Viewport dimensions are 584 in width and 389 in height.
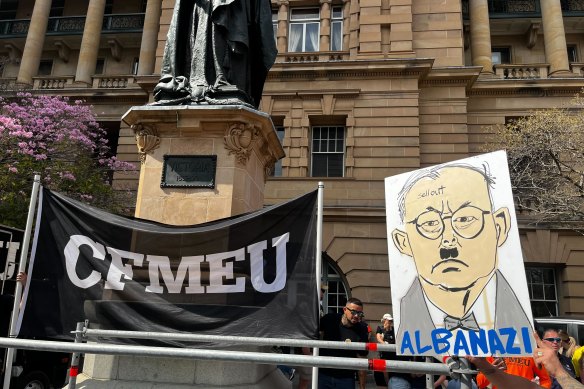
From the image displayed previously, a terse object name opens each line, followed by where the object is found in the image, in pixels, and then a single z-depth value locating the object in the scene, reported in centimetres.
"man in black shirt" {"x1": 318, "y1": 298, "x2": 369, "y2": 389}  582
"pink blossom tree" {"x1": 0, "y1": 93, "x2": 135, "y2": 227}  1462
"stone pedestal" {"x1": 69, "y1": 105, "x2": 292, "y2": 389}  511
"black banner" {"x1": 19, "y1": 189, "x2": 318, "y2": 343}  418
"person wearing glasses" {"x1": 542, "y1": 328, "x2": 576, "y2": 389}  533
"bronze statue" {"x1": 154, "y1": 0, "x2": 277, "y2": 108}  568
